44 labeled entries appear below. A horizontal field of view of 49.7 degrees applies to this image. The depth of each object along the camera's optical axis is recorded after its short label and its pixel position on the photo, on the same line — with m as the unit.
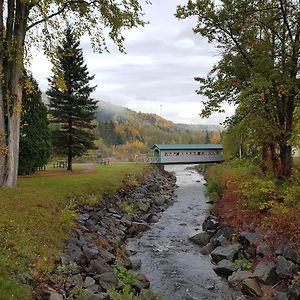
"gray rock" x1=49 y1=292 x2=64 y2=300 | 7.25
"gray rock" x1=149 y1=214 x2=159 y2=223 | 19.43
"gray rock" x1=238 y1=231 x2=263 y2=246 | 11.99
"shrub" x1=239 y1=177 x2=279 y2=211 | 12.98
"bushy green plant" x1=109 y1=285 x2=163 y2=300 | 7.97
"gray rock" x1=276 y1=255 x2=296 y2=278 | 9.46
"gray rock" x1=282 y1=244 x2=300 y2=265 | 9.69
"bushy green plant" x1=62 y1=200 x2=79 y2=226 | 12.11
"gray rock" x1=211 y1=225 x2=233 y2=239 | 14.14
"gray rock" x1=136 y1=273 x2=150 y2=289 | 9.97
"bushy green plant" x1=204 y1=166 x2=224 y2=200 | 22.35
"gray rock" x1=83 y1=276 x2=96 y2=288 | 8.72
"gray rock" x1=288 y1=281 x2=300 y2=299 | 8.36
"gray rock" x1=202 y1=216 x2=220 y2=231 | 16.27
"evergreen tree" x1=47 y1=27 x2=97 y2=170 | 28.72
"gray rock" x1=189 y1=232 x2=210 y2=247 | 14.90
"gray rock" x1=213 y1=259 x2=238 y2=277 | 11.13
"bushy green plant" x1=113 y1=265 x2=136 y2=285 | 9.87
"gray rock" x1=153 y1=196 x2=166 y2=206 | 24.88
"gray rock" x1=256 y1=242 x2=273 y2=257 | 10.90
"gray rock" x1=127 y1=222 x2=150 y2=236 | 16.34
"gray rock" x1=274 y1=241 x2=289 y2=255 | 10.36
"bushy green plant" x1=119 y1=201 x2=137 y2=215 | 19.52
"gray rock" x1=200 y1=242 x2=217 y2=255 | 13.62
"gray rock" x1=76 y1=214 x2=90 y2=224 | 13.87
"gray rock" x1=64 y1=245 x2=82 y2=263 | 10.03
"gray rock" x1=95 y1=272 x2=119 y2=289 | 9.04
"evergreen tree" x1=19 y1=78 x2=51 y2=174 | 22.59
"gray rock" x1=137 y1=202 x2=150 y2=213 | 21.49
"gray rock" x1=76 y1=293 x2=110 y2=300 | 7.64
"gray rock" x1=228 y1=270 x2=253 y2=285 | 10.23
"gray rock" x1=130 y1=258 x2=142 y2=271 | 11.81
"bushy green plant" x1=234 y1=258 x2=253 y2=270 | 11.02
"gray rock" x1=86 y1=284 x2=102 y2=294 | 8.31
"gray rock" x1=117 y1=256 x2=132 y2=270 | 11.37
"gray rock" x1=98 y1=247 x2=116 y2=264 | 11.16
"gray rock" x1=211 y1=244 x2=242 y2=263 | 12.14
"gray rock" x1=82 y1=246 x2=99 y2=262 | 10.55
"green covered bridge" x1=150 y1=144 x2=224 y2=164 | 49.37
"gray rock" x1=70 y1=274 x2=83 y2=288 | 8.47
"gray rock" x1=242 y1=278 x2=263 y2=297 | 9.33
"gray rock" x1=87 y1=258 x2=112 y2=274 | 9.91
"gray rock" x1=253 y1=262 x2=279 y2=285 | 9.66
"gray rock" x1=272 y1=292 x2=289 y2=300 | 8.48
